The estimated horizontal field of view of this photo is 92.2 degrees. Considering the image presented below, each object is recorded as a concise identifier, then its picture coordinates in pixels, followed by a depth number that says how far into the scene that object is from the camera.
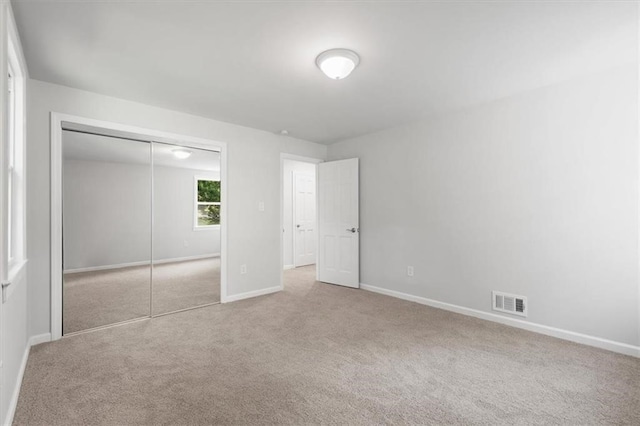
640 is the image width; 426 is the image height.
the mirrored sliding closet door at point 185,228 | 3.59
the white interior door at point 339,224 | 4.79
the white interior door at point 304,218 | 6.61
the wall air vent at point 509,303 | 3.15
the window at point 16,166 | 2.33
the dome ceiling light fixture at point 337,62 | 2.27
